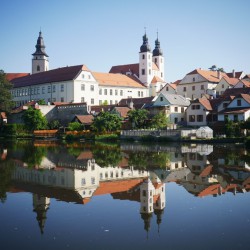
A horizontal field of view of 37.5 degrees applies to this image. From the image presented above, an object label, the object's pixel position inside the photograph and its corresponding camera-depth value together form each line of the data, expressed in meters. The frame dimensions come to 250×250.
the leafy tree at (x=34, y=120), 60.81
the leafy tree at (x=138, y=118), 53.53
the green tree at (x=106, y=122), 51.97
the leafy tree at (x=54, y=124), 62.61
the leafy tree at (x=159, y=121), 50.84
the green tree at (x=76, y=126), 57.06
